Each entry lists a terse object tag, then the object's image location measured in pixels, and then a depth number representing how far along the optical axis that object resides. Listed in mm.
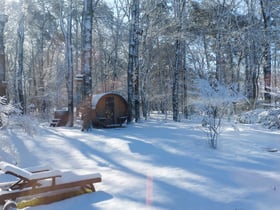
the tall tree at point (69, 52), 16844
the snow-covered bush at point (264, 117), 10836
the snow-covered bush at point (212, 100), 8016
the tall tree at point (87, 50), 11656
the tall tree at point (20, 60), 19469
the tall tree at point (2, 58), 10814
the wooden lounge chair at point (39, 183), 4000
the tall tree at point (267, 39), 15130
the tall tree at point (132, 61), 15156
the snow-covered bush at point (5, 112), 5480
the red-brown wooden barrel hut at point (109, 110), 13695
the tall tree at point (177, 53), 17125
